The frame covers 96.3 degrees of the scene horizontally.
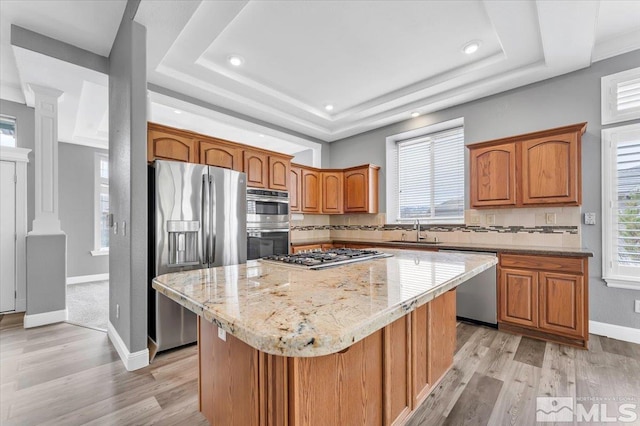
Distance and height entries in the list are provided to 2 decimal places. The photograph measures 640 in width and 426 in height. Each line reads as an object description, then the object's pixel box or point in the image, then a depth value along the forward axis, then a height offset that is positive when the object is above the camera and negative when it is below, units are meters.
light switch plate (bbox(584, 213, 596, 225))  2.95 -0.07
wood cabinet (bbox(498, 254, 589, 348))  2.61 -0.83
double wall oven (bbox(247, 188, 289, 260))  3.60 -0.13
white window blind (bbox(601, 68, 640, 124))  2.79 +1.15
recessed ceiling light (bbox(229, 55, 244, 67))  3.06 +1.66
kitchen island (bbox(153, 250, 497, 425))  0.75 -0.49
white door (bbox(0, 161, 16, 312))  3.68 -0.30
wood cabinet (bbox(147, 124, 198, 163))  2.82 +0.70
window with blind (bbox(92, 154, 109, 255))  5.75 +0.14
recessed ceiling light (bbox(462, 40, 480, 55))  2.83 +1.67
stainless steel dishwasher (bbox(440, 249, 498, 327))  3.11 -0.99
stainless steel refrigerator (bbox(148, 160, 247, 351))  2.59 -0.15
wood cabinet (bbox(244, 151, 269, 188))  3.72 +0.59
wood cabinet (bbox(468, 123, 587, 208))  2.87 +0.46
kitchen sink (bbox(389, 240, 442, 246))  3.66 -0.42
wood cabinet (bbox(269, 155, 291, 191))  4.04 +0.58
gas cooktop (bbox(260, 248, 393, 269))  1.67 -0.30
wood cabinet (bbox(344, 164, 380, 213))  4.77 +0.39
